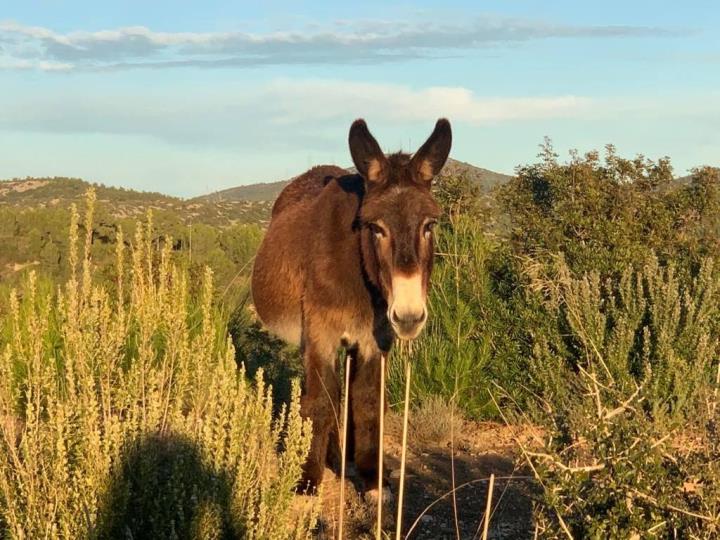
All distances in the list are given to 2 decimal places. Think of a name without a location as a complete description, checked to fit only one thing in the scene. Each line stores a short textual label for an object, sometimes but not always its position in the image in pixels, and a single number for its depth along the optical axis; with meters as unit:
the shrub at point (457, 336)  7.30
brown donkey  4.66
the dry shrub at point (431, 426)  6.61
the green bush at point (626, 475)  2.78
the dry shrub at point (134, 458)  3.18
